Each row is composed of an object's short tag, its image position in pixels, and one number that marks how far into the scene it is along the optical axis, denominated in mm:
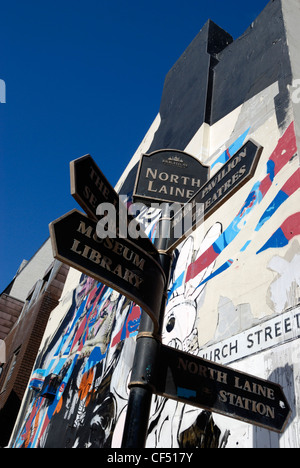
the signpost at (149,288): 2338
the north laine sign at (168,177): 3617
